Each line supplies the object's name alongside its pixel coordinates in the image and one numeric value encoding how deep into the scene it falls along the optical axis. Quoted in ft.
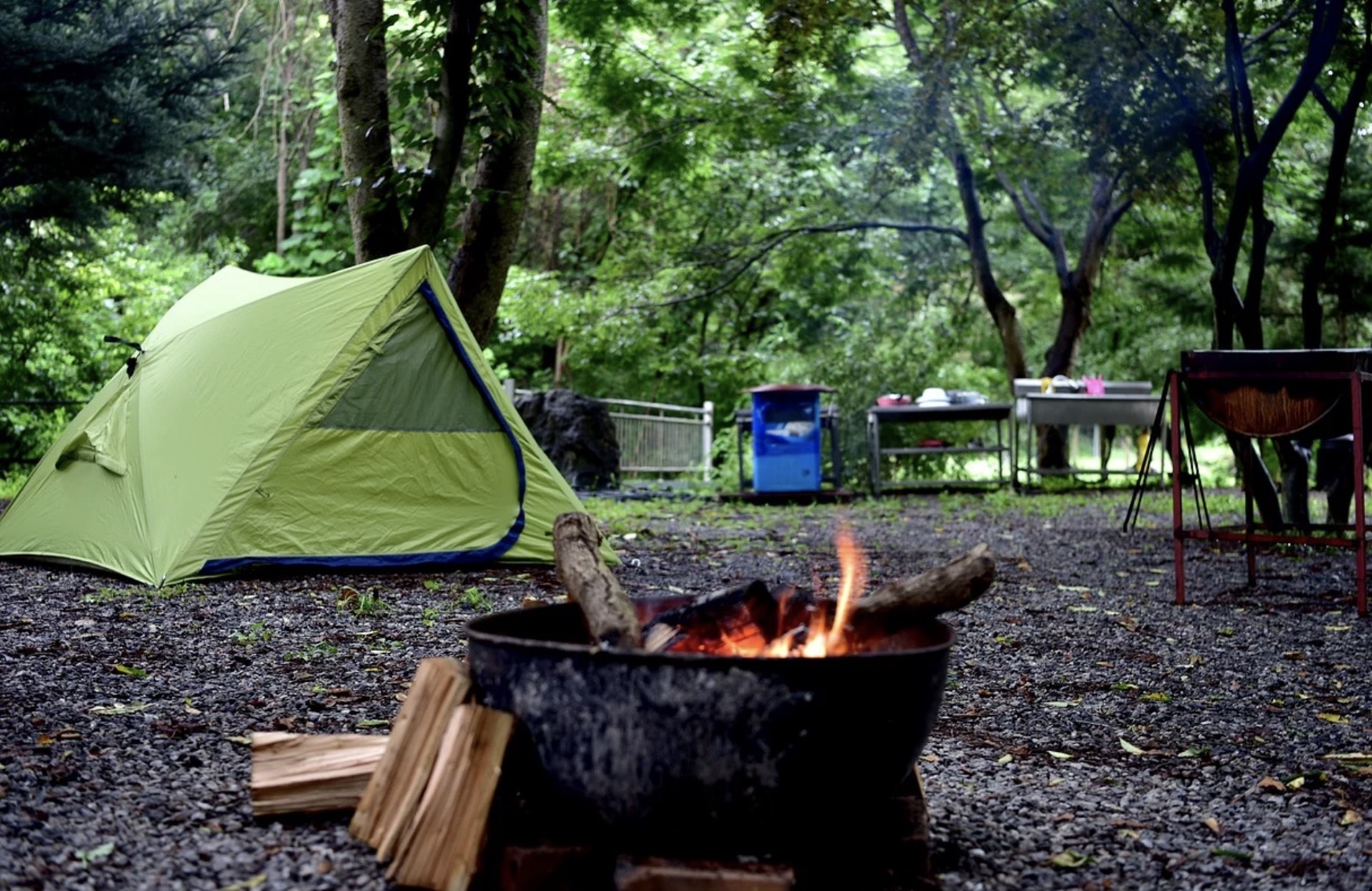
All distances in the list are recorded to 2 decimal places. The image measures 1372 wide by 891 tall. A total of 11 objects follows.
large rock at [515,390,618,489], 43.45
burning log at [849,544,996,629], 8.00
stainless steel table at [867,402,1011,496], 43.29
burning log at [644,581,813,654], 8.01
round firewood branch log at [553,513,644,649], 7.48
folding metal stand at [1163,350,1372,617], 16.90
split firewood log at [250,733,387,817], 7.89
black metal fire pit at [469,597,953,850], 6.67
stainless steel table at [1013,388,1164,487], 43.34
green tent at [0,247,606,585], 19.26
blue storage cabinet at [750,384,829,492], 40.06
